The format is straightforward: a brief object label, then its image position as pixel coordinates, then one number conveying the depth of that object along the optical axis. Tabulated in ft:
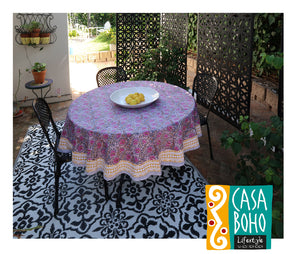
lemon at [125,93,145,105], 9.82
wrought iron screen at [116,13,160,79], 17.67
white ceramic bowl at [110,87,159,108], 9.84
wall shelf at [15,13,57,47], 16.16
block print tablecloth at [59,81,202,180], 8.31
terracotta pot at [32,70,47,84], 16.03
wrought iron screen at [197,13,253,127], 13.19
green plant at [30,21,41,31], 16.00
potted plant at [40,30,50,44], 16.40
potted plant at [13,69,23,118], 16.56
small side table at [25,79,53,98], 15.81
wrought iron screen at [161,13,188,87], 16.78
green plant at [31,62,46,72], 16.08
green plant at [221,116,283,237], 5.38
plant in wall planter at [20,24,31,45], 15.94
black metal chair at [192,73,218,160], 11.67
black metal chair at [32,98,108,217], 9.08
